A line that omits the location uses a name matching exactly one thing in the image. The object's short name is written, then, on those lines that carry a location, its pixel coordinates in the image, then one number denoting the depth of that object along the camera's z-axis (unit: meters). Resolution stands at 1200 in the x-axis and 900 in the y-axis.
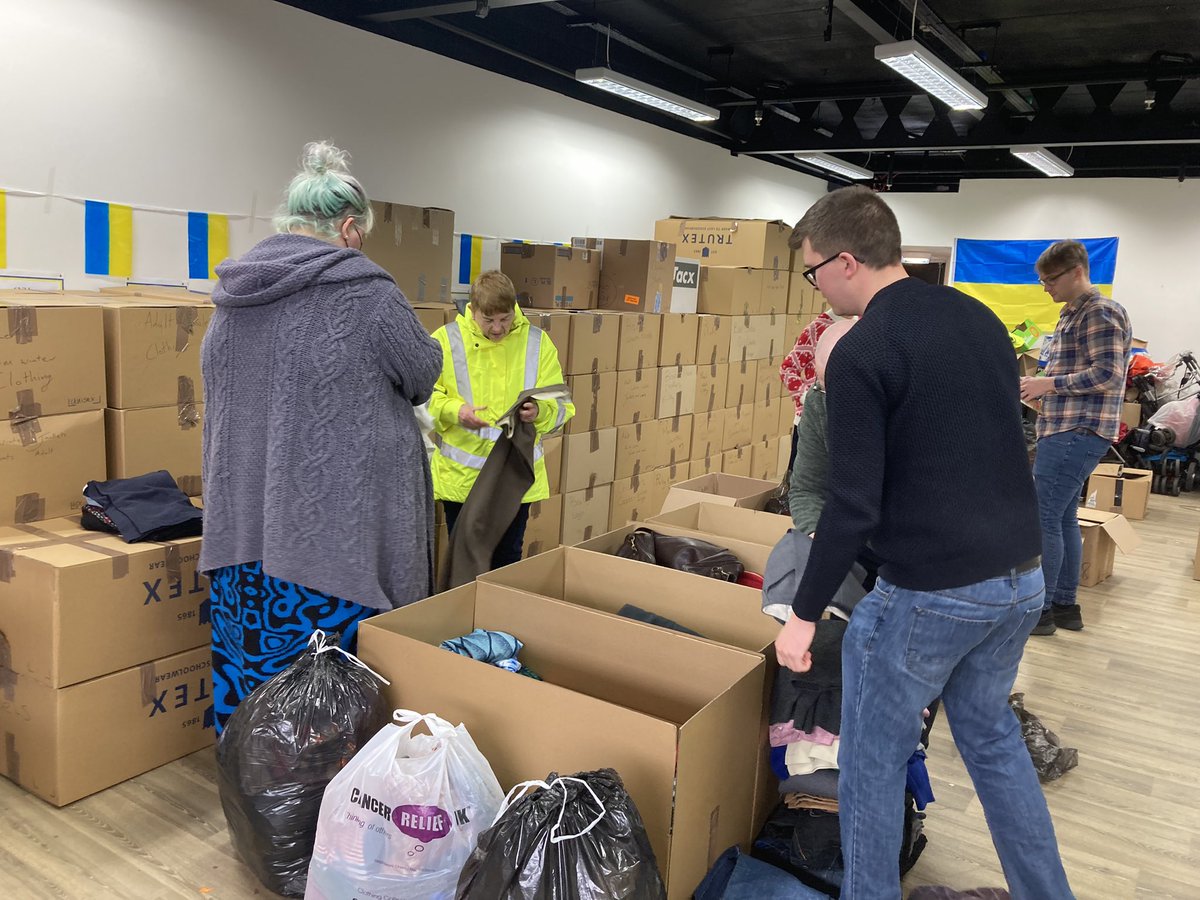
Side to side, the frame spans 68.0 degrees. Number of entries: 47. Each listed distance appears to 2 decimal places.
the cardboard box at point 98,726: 2.08
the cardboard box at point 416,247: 3.84
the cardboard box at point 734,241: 5.73
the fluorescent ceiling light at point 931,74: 4.52
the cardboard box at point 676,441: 5.21
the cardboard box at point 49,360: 2.23
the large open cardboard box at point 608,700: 1.52
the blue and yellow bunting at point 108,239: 3.34
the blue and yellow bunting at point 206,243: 3.72
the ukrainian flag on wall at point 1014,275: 8.94
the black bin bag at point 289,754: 1.69
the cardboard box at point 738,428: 5.87
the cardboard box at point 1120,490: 5.89
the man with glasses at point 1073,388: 3.33
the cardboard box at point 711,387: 5.46
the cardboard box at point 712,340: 5.36
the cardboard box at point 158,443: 2.47
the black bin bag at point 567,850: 1.29
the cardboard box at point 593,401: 4.35
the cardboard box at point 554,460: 4.24
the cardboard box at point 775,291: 5.96
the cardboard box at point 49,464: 2.27
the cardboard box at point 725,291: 5.52
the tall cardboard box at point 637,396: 4.71
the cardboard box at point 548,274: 4.59
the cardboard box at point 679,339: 5.00
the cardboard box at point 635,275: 4.84
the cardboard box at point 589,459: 4.37
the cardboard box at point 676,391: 5.08
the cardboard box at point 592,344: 4.25
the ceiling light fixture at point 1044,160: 7.26
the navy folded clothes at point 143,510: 2.24
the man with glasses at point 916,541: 1.38
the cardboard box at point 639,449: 4.82
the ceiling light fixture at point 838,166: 8.11
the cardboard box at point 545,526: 4.23
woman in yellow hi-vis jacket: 2.87
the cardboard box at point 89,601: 2.05
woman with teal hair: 1.73
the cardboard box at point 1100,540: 4.44
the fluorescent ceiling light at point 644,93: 4.90
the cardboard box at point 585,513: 4.49
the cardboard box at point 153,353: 2.43
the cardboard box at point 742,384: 5.82
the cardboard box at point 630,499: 4.84
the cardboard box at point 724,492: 3.28
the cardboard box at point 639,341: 4.63
